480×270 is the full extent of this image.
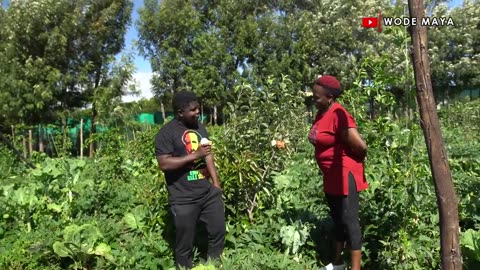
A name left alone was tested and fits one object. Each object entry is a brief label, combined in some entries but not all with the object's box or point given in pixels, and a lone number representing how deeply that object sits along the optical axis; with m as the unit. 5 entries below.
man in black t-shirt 3.72
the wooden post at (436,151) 2.27
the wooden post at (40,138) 16.70
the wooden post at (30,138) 13.38
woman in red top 3.57
